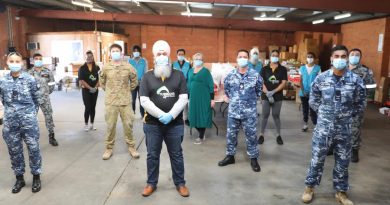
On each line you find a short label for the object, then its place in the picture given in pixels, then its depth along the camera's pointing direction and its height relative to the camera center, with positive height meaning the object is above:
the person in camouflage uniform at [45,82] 4.67 -0.38
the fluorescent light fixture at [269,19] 12.32 +1.65
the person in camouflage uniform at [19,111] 3.12 -0.55
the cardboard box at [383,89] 9.12 -0.82
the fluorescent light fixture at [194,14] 12.41 +1.79
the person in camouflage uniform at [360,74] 4.14 -0.24
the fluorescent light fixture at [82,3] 9.14 +1.66
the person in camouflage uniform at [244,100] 3.78 -0.49
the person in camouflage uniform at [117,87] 4.17 -0.39
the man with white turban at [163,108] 3.02 -0.48
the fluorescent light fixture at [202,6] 10.64 +1.85
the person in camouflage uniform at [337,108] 2.86 -0.44
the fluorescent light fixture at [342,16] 10.38 +1.54
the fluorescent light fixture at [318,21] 12.63 +1.62
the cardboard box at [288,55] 13.62 +0.22
